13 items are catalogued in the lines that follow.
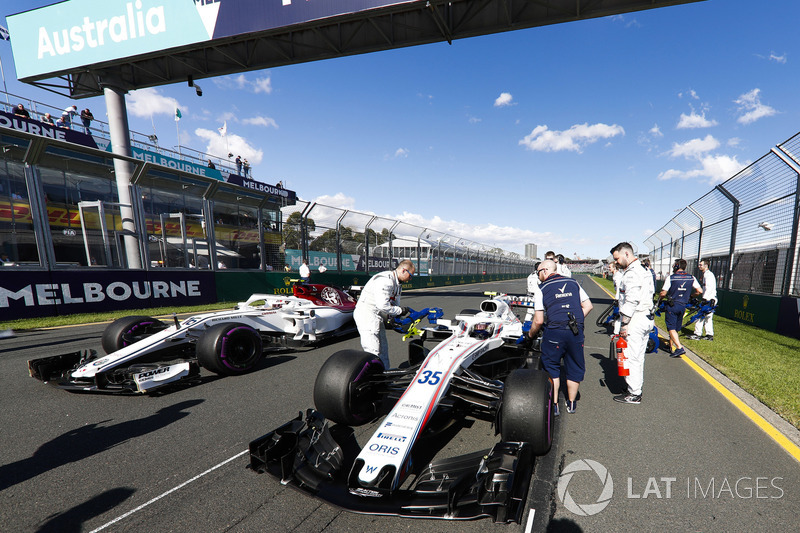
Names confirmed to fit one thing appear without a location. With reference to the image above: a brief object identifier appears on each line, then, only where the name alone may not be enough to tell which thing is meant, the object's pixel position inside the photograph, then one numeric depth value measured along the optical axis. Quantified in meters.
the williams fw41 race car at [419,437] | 1.92
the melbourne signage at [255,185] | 23.09
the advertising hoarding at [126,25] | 11.89
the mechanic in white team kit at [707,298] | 6.81
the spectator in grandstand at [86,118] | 17.53
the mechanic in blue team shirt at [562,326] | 3.45
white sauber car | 3.84
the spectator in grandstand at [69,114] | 16.32
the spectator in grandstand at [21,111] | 14.09
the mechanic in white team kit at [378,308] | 3.96
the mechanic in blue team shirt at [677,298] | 6.11
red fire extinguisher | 3.95
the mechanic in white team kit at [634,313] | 3.90
